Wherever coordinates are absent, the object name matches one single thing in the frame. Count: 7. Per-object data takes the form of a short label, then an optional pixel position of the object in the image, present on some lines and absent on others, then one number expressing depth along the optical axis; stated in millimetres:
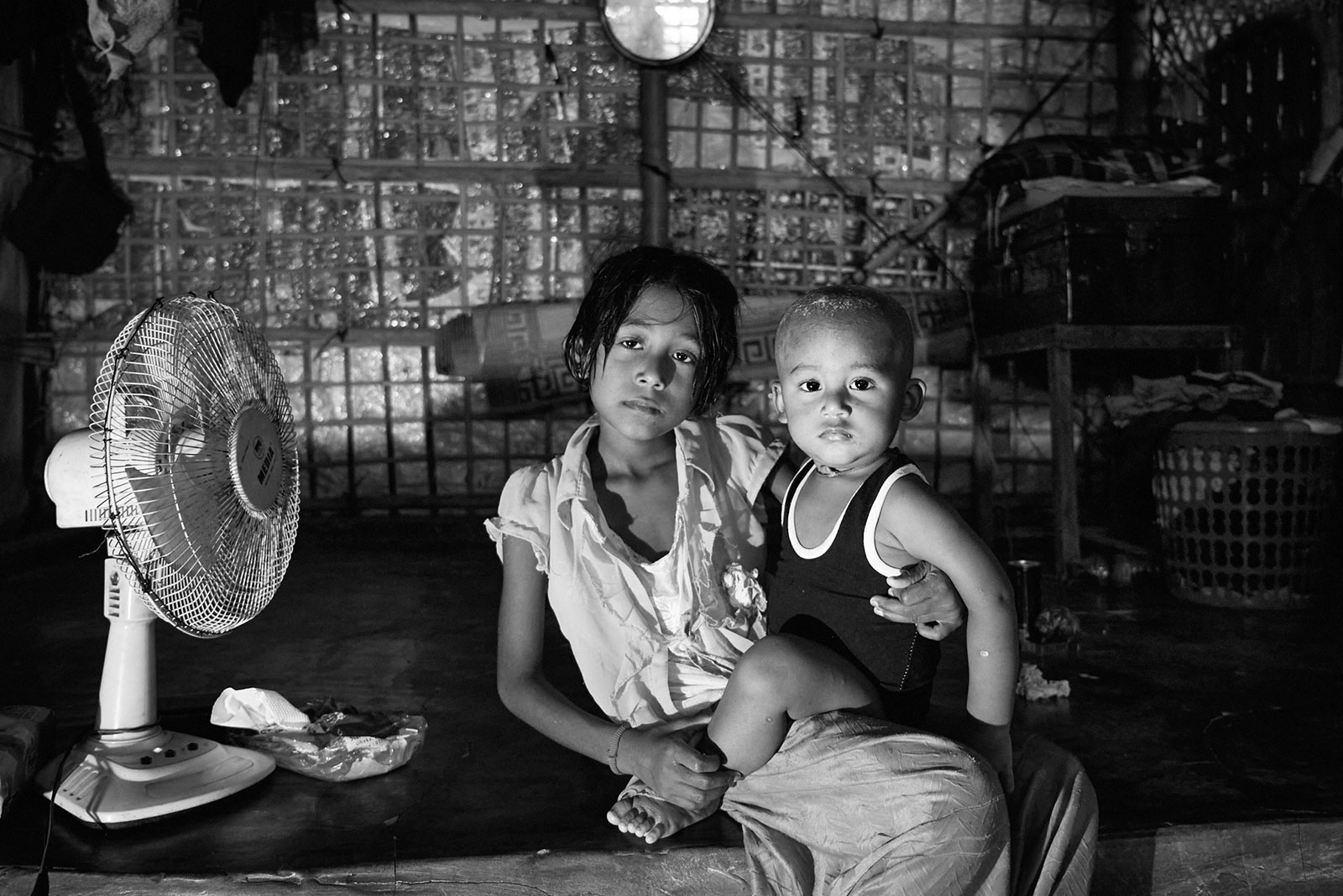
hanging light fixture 5023
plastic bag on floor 2021
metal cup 2922
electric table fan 1480
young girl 1669
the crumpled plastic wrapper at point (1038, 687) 2525
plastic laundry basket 3586
